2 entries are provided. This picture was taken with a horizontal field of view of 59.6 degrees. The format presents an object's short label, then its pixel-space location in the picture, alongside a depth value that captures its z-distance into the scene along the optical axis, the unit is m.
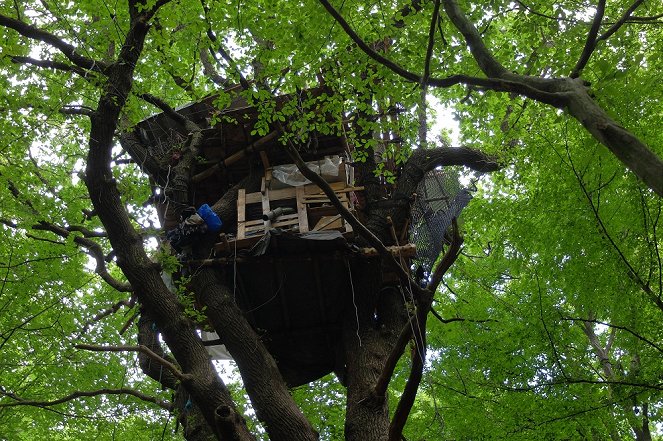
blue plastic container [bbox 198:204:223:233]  7.47
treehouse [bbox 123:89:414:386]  7.29
